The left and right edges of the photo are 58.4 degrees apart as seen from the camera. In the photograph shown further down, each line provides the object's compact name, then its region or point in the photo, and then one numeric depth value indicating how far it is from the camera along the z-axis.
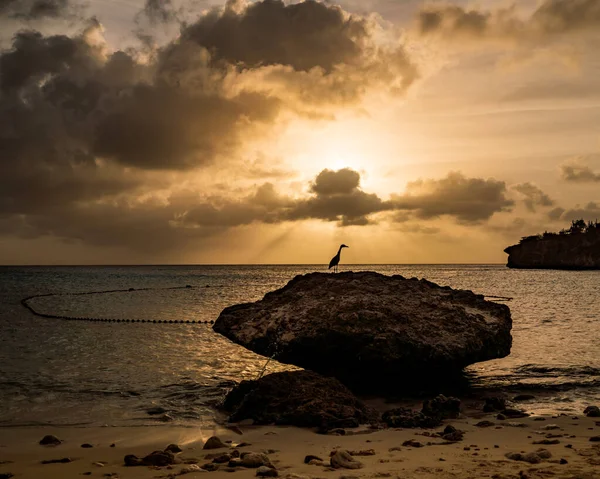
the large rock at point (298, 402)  9.59
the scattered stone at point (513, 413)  10.48
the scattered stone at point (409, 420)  9.57
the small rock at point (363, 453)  7.57
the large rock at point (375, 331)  12.69
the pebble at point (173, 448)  8.02
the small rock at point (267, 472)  6.54
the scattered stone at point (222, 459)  7.26
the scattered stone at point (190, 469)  6.79
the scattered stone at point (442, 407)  10.37
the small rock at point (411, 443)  8.09
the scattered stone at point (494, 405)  11.03
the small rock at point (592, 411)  10.38
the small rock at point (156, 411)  11.00
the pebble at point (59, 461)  7.48
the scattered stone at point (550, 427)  9.26
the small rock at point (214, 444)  8.25
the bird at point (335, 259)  23.81
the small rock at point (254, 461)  6.96
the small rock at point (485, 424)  9.62
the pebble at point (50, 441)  8.62
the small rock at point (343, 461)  6.84
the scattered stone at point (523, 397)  12.41
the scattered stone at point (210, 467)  6.93
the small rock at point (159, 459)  7.24
